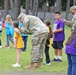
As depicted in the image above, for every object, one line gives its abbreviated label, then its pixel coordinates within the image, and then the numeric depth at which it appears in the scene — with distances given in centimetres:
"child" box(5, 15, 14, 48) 1469
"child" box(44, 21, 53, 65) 1036
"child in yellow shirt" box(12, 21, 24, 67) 988
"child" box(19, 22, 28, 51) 1397
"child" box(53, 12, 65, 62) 1073
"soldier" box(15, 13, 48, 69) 934
